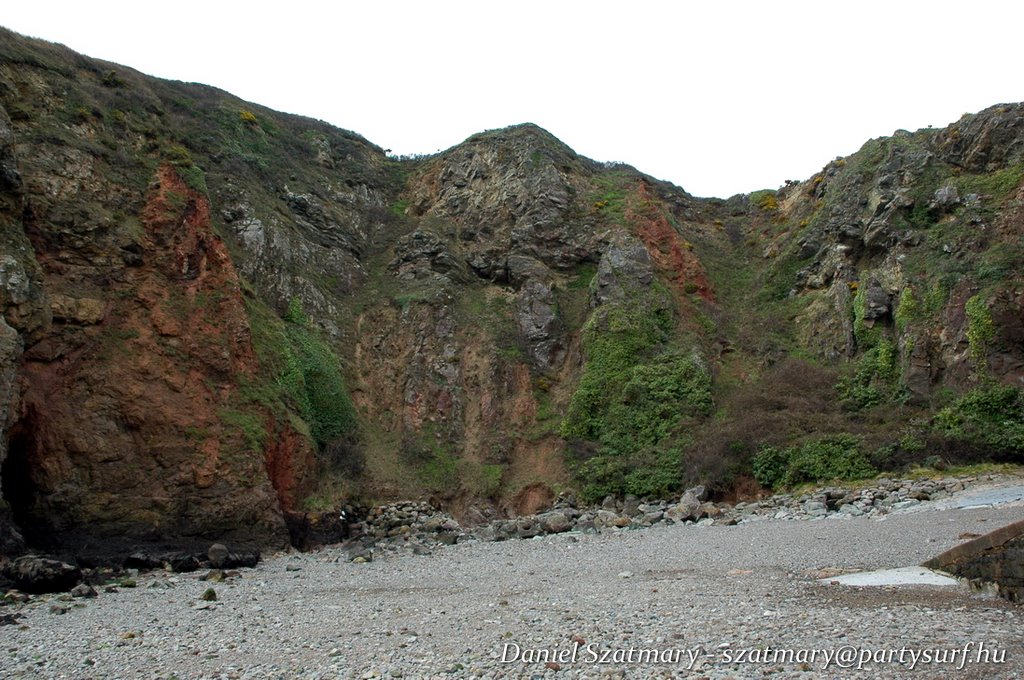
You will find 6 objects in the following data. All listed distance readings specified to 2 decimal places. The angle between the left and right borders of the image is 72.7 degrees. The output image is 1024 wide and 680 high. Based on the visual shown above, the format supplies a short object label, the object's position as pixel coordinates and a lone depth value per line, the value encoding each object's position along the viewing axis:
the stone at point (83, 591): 12.95
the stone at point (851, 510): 16.75
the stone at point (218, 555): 16.83
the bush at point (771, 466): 22.47
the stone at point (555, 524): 20.69
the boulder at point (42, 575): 13.29
